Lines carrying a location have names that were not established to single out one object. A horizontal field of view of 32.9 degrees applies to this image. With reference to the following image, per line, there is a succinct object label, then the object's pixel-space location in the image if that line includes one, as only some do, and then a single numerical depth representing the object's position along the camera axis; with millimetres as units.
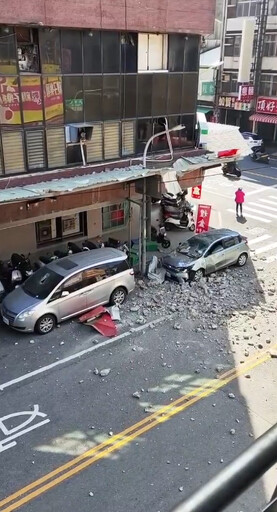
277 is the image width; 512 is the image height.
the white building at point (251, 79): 40125
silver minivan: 13344
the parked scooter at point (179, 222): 22656
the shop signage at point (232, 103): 43156
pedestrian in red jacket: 23500
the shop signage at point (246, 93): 41625
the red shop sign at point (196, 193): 23247
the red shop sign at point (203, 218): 21141
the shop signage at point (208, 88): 46594
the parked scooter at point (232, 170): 32531
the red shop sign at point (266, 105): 40875
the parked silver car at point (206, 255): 16703
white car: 39469
